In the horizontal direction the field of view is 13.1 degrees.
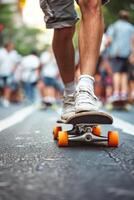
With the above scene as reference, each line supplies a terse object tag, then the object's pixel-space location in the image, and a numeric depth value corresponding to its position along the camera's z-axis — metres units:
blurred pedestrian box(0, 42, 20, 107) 18.30
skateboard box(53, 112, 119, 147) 3.39
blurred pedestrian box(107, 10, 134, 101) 11.93
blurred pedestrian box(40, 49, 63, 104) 15.39
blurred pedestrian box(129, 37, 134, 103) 12.41
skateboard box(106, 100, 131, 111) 11.76
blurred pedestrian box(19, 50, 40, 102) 17.80
